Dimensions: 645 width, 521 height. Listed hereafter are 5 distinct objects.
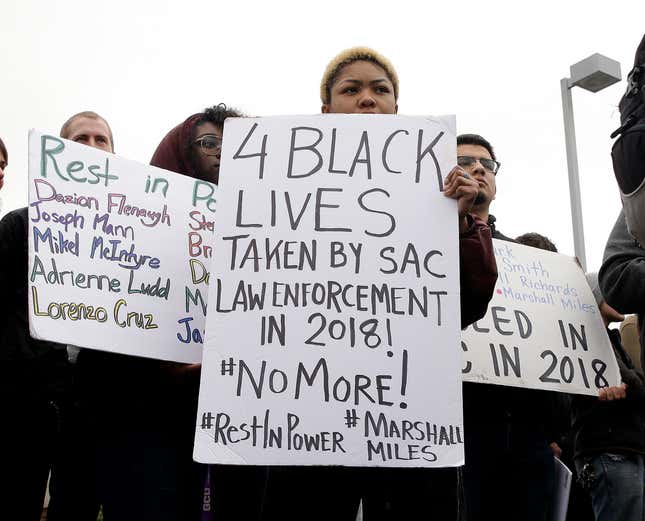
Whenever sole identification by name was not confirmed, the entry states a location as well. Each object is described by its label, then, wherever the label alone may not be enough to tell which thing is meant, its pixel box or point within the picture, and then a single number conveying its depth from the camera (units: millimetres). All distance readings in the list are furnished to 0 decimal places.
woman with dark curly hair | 2809
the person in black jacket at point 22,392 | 2553
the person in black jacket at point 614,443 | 3314
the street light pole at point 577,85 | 6469
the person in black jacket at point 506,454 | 2820
